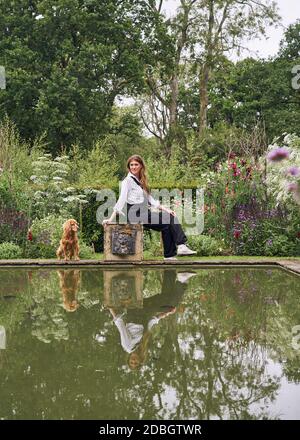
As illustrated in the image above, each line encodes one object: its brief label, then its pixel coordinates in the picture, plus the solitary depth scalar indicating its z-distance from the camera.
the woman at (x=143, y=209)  8.99
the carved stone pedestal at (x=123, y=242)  9.23
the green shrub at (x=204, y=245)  10.54
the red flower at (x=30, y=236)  10.63
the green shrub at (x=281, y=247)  10.61
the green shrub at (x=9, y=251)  10.41
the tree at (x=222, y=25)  29.66
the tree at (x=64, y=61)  24.31
